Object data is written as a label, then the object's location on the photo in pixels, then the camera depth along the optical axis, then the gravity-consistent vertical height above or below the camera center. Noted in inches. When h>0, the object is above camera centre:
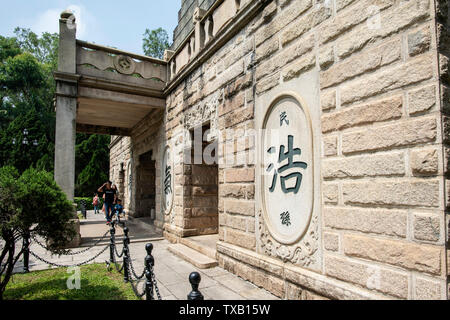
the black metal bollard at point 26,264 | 190.1 -65.7
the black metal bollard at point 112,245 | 205.0 -55.5
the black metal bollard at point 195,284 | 79.7 -33.5
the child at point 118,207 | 416.0 -56.5
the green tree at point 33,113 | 899.4 +208.5
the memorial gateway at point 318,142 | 83.9 +12.7
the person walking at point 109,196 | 392.8 -37.4
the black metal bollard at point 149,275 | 114.0 -44.0
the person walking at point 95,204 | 637.4 -79.5
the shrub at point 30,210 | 135.3 -20.4
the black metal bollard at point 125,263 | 167.3 -56.4
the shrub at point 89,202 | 807.3 -98.3
